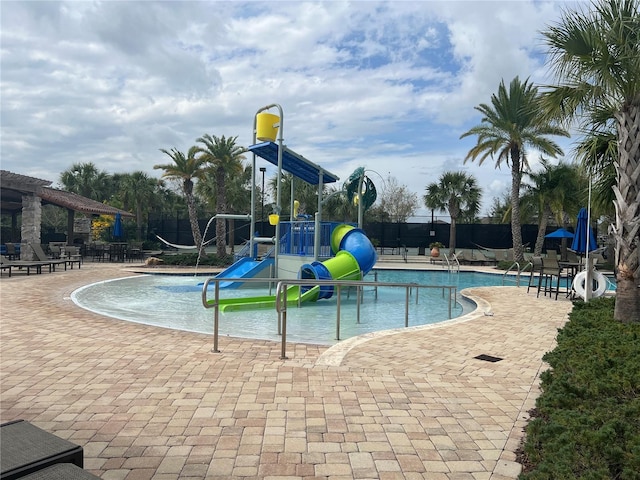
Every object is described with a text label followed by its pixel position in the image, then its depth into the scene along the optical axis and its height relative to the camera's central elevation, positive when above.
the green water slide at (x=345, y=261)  12.09 -0.53
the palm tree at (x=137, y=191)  34.59 +3.34
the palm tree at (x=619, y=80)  6.62 +2.42
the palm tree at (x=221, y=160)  22.06 +3.68
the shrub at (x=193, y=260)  21.05 -1.03
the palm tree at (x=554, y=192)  23.09 +2.71
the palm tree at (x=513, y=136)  21.77 +5.16
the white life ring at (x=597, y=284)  10.16 -0.82
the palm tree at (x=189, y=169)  22.84 +3.35
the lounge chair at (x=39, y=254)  17.62 -0.75
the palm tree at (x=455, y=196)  27.55 +2.82
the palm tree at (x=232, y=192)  25.19 +2.66
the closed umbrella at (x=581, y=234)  11.88 +0.32
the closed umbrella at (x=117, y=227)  24.14 +0.46
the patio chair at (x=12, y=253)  19.01 -0.78
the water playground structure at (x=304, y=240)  12.33 +0.00
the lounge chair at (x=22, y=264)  14.55 -0.95
